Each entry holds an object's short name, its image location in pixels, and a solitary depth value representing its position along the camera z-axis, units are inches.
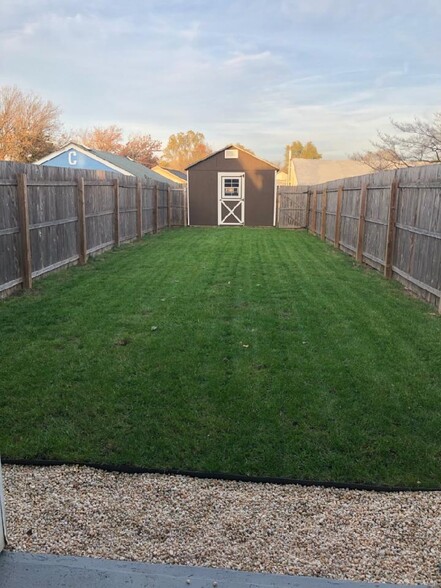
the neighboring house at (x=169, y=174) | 1658.3
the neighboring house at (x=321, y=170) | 1506.8
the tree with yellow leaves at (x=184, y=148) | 2915.8
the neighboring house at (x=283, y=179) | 2082.9
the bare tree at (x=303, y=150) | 2746.1
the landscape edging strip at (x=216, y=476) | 107.4
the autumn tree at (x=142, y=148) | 2224.4
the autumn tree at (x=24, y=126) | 1344.7
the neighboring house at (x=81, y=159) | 920.3
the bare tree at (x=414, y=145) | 845.2
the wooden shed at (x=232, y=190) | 925.8
